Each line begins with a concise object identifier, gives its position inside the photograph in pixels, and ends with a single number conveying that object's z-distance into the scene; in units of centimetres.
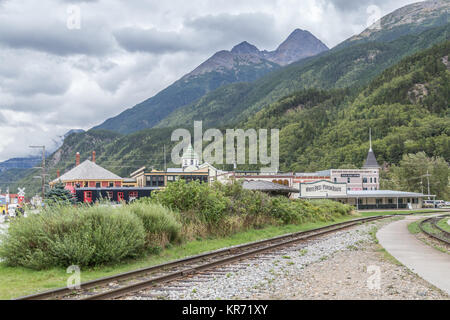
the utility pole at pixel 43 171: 5472
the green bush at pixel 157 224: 1561
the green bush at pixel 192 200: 2015
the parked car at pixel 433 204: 8281
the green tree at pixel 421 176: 10269
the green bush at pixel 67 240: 1205
